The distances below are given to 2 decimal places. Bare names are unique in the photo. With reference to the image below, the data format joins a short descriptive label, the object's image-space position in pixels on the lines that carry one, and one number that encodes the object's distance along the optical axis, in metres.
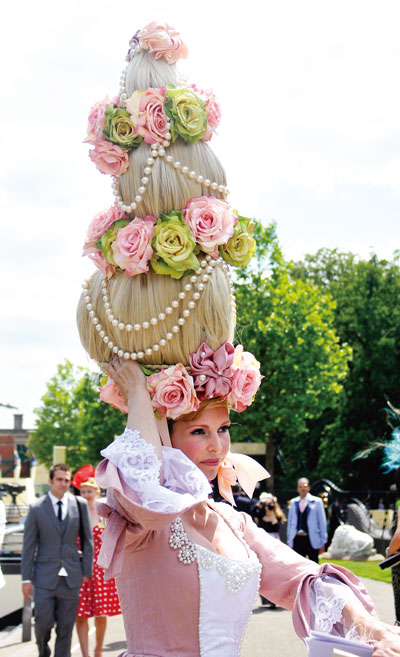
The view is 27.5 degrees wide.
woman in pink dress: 2.80
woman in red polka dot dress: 8.56
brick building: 37.41
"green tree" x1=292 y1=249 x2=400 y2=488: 36.16
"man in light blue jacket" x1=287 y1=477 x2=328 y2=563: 12.45
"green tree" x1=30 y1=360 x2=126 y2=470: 61.97
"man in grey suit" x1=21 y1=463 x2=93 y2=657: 7.88
